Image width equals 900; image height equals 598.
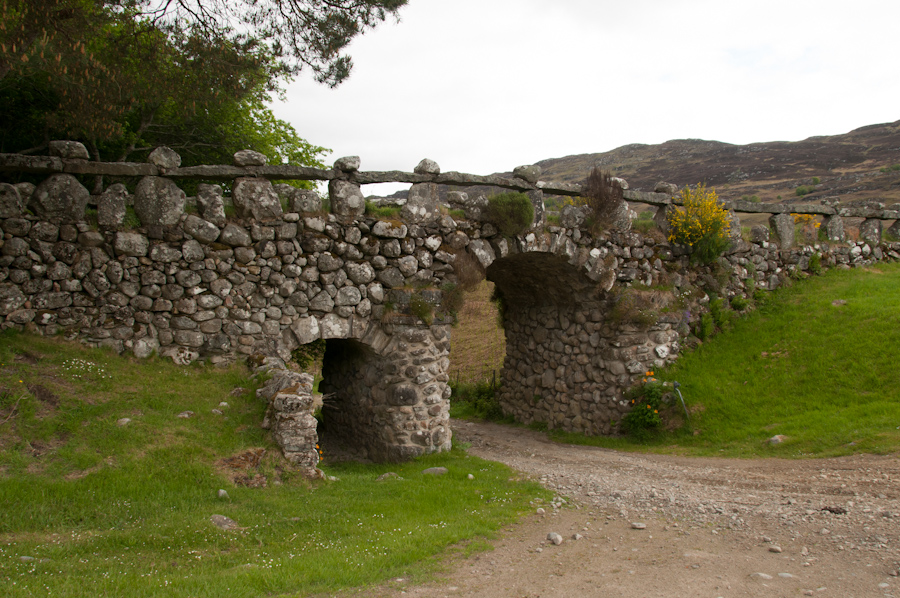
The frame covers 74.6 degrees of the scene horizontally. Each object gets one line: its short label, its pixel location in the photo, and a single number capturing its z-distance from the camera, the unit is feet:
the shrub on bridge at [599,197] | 35.86
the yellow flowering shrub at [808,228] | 45.27
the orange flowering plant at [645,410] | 34.68
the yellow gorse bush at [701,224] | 38.75
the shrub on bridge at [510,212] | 32.30
